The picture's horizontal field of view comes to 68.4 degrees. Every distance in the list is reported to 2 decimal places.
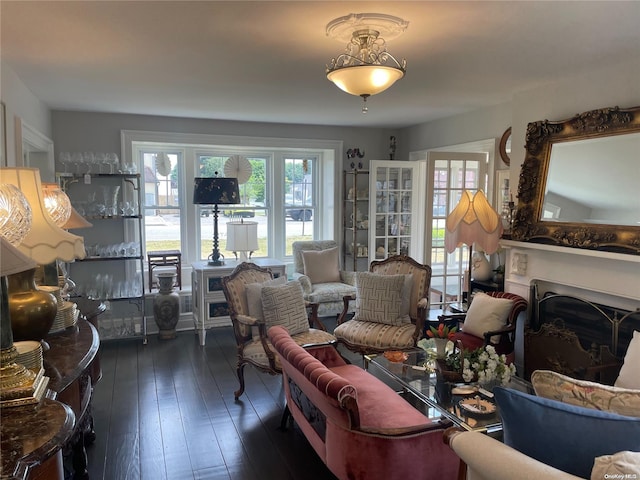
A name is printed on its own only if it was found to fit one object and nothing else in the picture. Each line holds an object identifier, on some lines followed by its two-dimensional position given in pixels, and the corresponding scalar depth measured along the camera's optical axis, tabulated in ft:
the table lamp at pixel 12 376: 4.74
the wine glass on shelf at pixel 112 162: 16.19
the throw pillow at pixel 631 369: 7.76
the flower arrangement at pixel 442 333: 9.71
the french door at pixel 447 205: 16.31
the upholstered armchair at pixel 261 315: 11.51
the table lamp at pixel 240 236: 16.40
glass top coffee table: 7.82
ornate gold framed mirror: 10.32
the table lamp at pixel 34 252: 5.90
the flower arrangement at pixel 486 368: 8.73
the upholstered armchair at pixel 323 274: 17.78
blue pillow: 4.57
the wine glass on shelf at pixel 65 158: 15.39
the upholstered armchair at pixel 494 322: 12.40
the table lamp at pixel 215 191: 16.49
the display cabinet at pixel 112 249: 16.11
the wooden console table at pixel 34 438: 3.84
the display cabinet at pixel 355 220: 20.29
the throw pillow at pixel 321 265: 18.62
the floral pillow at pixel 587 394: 5.26
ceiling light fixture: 7.59
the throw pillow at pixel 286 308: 11.87
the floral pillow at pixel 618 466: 4.05
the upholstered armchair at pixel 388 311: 12.65
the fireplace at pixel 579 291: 10.57
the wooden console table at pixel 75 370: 5.93
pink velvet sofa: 7.00
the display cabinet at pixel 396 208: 19.31
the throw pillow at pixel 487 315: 12.42
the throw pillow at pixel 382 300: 13.38
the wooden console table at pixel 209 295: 16.39
